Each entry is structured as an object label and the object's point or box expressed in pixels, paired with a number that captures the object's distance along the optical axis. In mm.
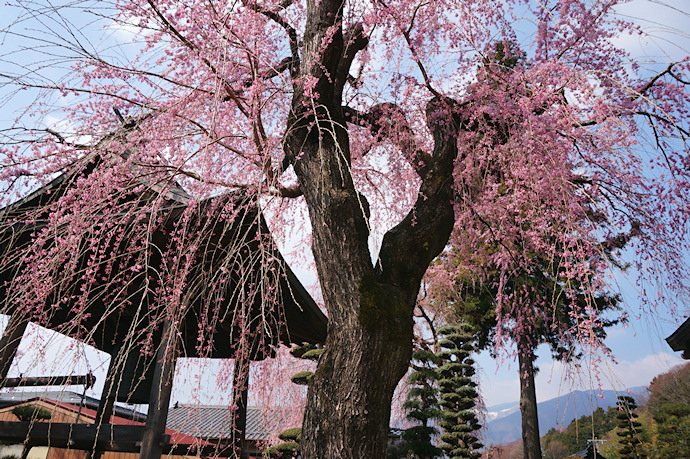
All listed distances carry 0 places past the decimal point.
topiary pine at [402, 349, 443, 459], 6555
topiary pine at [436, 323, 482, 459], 8344
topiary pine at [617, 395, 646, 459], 13148
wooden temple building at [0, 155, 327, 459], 3957
